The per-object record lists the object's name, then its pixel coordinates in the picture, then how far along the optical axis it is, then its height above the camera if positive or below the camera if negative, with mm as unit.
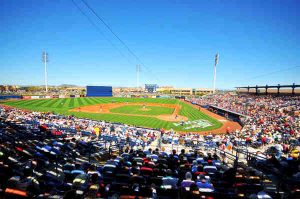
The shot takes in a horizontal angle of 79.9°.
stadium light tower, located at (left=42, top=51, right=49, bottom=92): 83388 +15615
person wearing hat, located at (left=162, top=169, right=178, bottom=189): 5918 -3004
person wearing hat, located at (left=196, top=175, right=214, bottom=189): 5657 -2942
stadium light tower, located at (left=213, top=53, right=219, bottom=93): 72475 +12727
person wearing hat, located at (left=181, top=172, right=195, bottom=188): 5902 -2992
